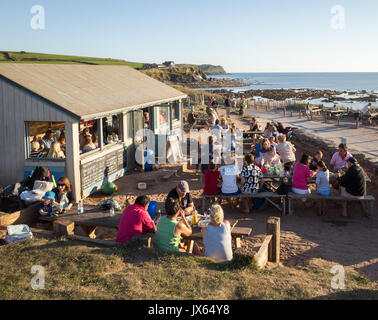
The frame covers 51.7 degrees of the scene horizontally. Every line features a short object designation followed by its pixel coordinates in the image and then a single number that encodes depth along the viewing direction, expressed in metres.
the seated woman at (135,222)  6.29
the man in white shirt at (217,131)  16.08
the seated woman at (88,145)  10.69
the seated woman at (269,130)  14.78
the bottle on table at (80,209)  7.52
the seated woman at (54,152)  9.84
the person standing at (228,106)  31.44
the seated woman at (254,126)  18.18
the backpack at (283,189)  9.19
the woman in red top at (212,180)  9.16
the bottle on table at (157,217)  7.05
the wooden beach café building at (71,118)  9.52
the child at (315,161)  9.85
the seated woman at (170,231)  5.91
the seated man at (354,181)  8.70
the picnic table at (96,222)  6.63
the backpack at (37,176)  8.65
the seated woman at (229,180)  8.99
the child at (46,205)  7.62
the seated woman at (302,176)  9.00
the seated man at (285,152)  11.51
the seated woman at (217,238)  5.74
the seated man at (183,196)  7.11
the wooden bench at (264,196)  9.12
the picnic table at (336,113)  29.84
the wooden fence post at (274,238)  6.33
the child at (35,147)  10.59
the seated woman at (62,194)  8.00
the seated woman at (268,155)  10.88
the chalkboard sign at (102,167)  10.13
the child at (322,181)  8.90
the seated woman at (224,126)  16.93
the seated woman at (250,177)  9.11
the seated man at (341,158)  10.04
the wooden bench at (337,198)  8.86
